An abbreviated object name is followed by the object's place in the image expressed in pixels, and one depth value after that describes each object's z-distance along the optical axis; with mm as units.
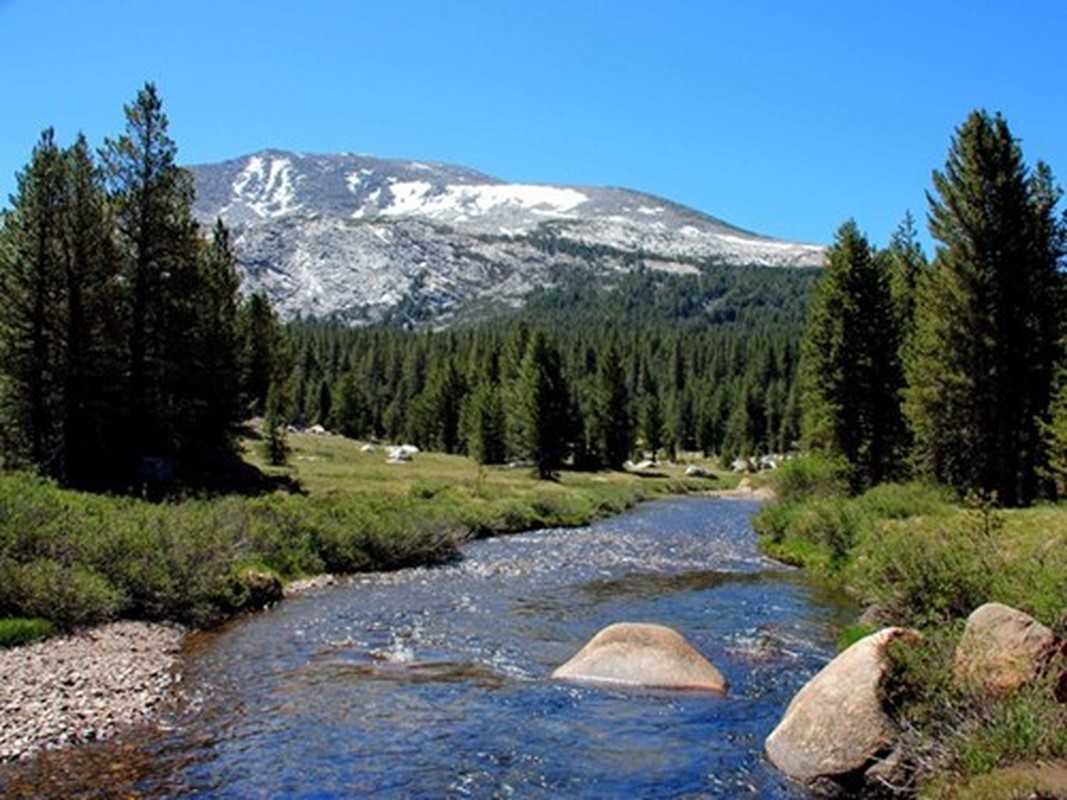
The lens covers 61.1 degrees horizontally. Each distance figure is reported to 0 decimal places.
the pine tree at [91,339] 39906
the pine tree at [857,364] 47500
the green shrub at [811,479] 47781
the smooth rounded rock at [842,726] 12156
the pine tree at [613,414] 110188
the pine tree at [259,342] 67688
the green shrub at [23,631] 18484
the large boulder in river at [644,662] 17641
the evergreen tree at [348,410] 131375
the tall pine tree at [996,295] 38969
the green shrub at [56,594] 19828
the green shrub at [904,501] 33438
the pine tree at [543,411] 88438
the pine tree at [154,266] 44062
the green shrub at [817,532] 32969
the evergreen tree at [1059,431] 31578
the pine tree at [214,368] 50131
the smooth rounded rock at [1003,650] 12047
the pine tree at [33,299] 38781
